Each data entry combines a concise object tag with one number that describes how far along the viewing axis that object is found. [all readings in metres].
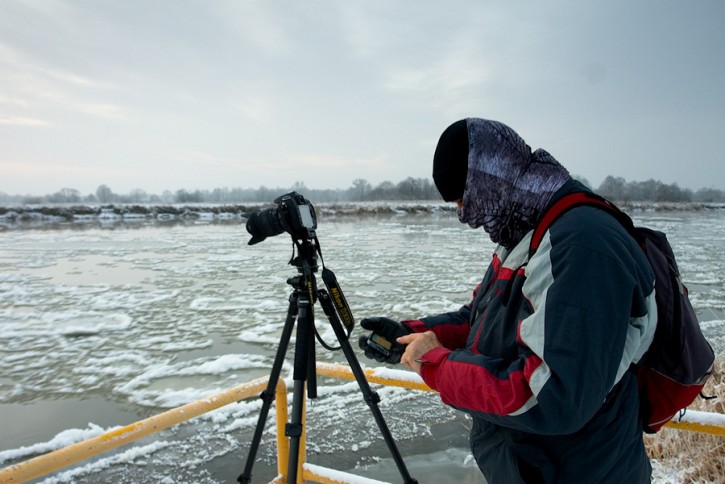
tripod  1.85
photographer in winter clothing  0.92
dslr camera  1.94
